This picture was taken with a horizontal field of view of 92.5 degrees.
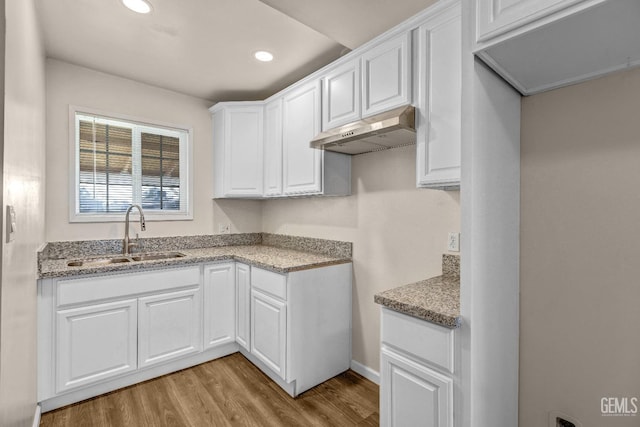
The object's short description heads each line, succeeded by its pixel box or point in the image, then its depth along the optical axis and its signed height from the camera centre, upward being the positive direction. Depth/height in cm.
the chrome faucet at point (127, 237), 267 -21
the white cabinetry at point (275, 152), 239 +57
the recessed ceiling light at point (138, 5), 179 +123
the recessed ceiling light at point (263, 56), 235 +123
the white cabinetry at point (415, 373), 126 -70
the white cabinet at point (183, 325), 201 -84
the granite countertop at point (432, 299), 125 -39
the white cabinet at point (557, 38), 90 +59
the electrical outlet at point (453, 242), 183 -17
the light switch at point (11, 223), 105 -3
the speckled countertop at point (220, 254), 214 -36
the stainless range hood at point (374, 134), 162 +48
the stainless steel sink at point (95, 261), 237 -39
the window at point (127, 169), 263 +42
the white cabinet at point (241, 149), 296 +63
